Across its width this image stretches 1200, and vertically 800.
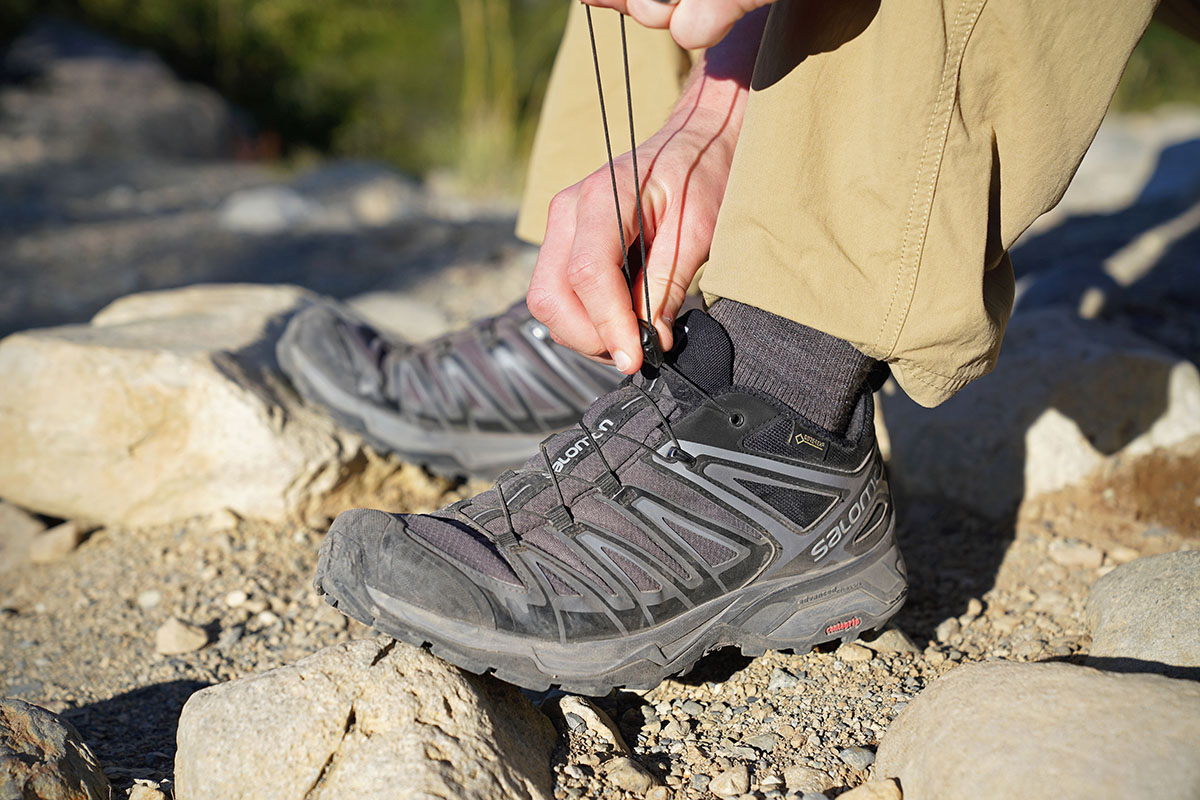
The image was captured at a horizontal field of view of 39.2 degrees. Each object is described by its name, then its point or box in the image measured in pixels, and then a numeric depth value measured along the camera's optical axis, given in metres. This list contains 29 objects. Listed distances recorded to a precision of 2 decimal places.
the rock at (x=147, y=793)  0.77
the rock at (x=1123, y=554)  0.97
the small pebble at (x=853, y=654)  0.86
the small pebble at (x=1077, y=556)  0.96
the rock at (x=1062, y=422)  1.05
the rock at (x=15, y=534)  1.06
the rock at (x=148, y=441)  1.06
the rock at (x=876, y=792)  0.74
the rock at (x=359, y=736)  0.74
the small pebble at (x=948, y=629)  0.90
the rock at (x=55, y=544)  1.05
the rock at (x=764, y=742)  0.80
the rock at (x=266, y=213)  2.28
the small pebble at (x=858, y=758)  0.78
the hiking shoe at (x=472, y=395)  1.06
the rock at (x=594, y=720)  0.80
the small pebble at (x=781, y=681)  0.84
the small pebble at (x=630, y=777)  0.77
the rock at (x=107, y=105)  3.33
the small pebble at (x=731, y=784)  0.77
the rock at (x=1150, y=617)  0.80
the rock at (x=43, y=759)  0.74
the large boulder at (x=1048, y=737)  0.70
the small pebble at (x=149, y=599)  0.98
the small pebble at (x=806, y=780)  0.77
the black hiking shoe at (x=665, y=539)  0.80
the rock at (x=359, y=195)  2.51
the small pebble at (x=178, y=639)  0.93
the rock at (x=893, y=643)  0.87
